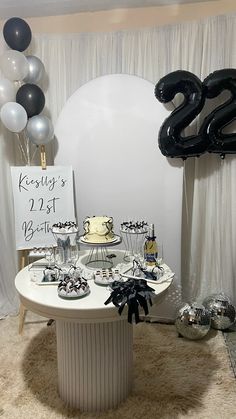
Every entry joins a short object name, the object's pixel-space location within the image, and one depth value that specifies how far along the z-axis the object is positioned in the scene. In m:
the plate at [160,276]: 1.76
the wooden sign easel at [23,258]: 2.55
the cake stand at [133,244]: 2.08
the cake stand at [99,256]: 1.85
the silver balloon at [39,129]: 2.46
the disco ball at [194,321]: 2.38
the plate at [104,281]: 1.72
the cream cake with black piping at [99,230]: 1.87
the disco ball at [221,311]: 2.52
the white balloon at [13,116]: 2.35
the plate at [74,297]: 1.57
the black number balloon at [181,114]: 2.35
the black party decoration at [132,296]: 1.48
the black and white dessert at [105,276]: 1.73
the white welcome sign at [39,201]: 2.52
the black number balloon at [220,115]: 2.31
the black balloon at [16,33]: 2.41
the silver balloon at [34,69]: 2.49
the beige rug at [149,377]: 1.76
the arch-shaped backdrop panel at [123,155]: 2.54
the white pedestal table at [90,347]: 1.55
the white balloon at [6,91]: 2.42
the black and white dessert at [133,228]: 1.98
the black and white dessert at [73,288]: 1.57
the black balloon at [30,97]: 2.42
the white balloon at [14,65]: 2.33
